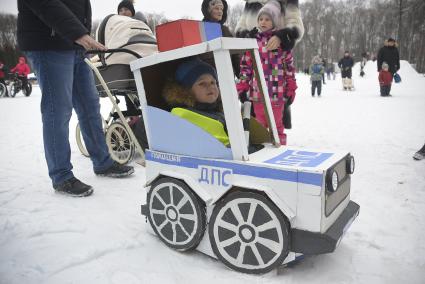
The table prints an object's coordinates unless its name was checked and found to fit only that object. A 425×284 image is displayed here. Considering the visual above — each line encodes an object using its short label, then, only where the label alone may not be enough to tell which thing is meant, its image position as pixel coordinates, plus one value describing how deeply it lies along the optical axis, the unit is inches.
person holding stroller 97.7
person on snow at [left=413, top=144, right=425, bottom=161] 150.6
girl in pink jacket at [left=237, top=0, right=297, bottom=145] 123.9
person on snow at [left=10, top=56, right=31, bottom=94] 669.3
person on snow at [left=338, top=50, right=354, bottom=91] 606.5
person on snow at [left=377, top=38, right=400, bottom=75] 476.7
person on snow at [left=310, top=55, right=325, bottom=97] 509.4
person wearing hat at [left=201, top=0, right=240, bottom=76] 139.9
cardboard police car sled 63.9
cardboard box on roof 74.3
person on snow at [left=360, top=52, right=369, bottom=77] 982.0
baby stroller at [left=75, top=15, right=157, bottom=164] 137.0
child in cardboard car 88.0
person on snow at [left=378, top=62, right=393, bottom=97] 467.5
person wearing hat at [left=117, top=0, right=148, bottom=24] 186.4
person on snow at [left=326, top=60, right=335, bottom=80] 1124.9
